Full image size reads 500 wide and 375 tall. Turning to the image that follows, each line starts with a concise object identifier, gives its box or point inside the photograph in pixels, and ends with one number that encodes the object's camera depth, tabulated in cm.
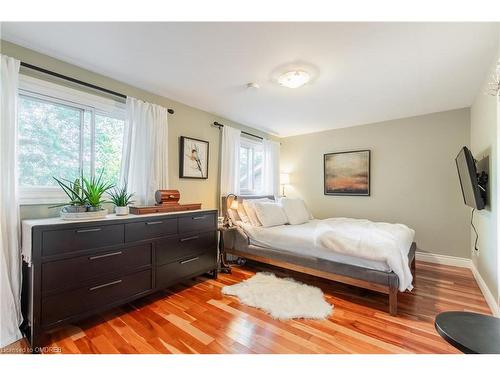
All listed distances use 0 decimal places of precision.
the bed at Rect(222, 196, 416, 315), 219
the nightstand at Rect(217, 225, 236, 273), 319
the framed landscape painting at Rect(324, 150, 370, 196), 414
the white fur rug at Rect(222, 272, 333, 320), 211
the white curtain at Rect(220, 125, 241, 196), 372
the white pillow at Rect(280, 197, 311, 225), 358
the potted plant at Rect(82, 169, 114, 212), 202
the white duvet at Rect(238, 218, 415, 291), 215
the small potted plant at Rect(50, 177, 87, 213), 192
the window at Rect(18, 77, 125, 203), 200
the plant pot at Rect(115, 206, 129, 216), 226
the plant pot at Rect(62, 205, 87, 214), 190
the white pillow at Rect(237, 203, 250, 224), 338
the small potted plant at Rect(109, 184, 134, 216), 226
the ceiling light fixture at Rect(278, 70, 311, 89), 228
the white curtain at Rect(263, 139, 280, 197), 469
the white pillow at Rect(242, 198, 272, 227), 327
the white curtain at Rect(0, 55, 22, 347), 169
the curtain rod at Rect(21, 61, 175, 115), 195
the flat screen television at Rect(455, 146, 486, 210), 217
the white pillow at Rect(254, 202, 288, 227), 322
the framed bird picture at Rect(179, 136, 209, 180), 319
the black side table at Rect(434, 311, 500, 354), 97
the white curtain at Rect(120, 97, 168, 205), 259
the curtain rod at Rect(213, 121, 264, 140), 363
